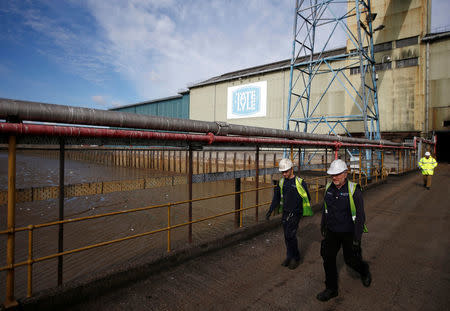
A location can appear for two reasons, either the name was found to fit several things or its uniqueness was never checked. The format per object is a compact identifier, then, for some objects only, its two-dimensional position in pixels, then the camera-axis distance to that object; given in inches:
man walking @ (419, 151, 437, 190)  421.9
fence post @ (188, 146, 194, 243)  164.2
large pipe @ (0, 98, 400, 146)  99.0
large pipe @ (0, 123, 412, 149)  96.7
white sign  1230.3
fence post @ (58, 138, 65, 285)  121.3
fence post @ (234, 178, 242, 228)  210.7
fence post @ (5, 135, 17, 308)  98.5
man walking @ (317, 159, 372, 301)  120.7
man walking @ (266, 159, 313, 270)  152.2
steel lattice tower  715.7
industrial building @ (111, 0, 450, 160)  861.2
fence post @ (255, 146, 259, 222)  220.8
